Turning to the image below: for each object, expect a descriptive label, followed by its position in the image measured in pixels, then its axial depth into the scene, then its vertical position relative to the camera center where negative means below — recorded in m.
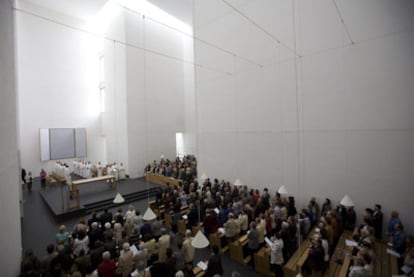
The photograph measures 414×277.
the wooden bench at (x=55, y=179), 13.64 -2.54
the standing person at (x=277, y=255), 5.06 -3.03
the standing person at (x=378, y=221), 6.29 -2.78
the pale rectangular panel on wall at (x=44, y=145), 15.55 -0.21
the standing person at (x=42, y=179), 13.67 -2.51
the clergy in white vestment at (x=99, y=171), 14.73 -2.22
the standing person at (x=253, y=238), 5.60 -2.86
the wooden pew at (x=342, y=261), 4.94 -3.37
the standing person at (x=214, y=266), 4.45 -2.87
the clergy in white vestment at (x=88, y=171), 14.86 -2.22
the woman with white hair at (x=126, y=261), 4.77 -2.92
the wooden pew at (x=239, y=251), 5.92 -3.43
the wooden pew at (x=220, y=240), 6.52 -3.40
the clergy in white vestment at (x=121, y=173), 15.08 -2.52
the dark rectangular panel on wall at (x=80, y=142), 17.15 -0.05
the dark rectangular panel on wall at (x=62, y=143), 16.02 -0.09
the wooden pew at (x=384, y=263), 4.90 -3.43
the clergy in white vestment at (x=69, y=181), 10.56 -2.14
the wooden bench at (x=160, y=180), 12.76 -2.76
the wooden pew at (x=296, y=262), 4.98 -3.35
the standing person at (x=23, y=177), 12.85 -2.21
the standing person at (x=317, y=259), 4.51 -2.83
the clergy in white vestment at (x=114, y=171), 14.16 -2.17
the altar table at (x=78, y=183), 9.32 -2.36
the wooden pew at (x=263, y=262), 5.38 -3.44
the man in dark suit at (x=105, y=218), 6.74 -2.61
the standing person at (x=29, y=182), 12.71 -2.52
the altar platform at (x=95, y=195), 9.31 -3.03
